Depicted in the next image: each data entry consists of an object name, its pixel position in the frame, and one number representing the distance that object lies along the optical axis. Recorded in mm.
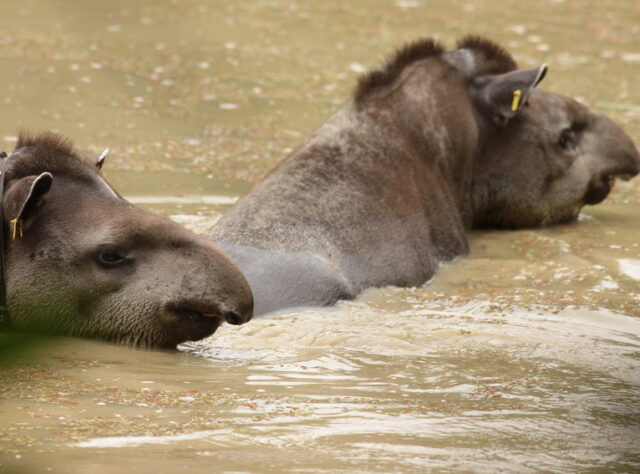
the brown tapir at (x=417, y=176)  17406
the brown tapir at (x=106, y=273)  13562
